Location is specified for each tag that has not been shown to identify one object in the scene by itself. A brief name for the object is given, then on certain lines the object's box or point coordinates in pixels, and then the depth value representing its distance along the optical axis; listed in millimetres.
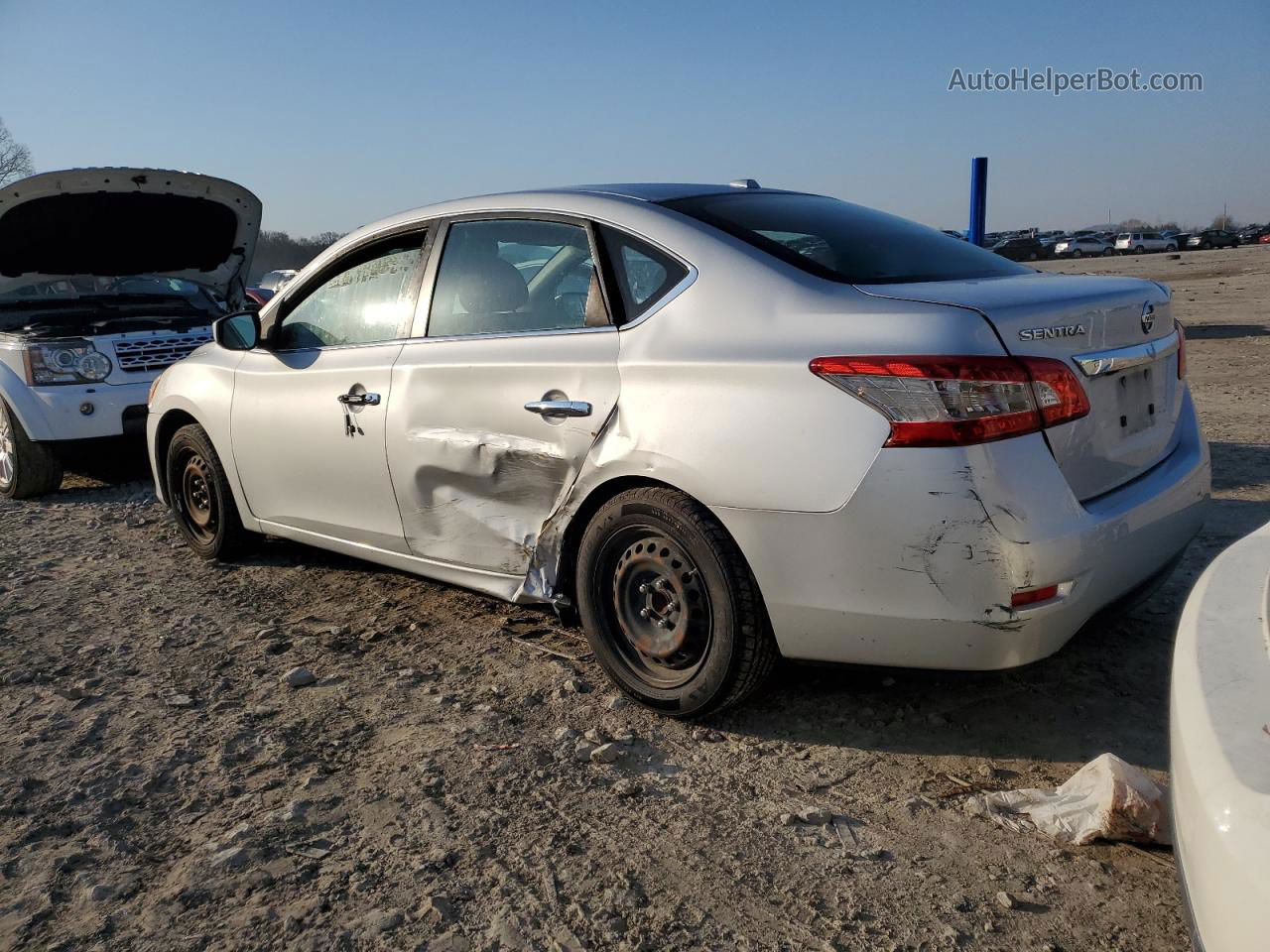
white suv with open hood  6422
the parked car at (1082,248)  58531
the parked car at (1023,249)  44719
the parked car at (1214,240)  62156
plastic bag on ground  2357
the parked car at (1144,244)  61125
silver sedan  2477
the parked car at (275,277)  22116
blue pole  11203
